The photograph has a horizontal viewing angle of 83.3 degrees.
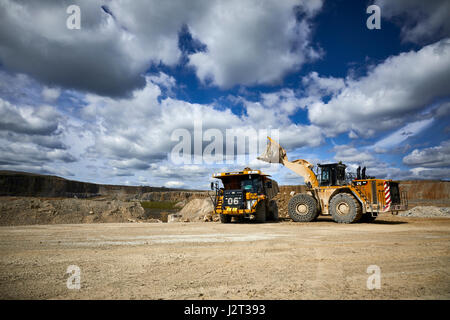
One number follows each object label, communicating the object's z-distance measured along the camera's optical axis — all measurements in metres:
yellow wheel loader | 11.86
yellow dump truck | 13.30
